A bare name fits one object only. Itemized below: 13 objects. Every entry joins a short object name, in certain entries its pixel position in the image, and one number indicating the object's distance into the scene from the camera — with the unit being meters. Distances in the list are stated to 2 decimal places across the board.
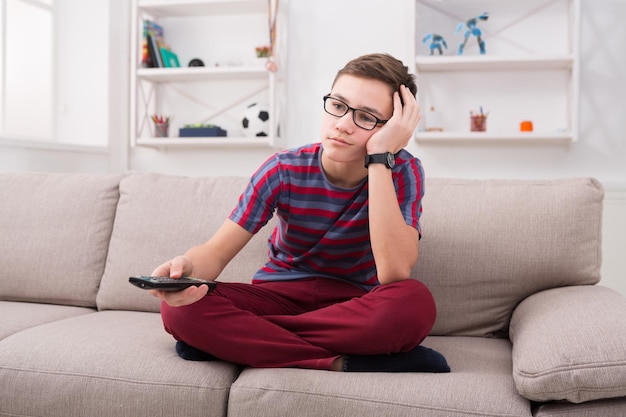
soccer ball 3.20
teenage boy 1.26
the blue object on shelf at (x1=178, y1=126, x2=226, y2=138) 3.20
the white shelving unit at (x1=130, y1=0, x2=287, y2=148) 3.18
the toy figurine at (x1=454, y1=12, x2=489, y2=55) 2.89
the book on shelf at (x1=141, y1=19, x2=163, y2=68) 3.25
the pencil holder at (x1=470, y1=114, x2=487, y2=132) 2.92
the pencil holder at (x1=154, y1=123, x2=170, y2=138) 3.32
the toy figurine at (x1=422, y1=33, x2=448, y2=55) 2.91
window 3.10
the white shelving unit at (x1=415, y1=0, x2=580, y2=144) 2.90
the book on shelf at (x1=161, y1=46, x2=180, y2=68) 3.28
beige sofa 1.15
